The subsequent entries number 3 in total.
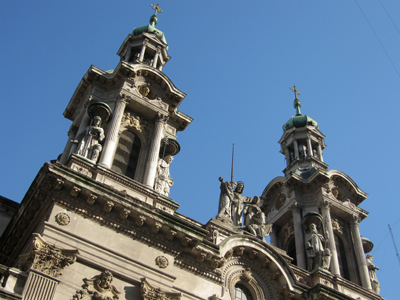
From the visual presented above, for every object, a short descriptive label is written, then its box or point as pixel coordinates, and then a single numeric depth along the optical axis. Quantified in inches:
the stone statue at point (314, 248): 971.3
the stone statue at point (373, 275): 1030.3
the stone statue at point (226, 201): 904.2
